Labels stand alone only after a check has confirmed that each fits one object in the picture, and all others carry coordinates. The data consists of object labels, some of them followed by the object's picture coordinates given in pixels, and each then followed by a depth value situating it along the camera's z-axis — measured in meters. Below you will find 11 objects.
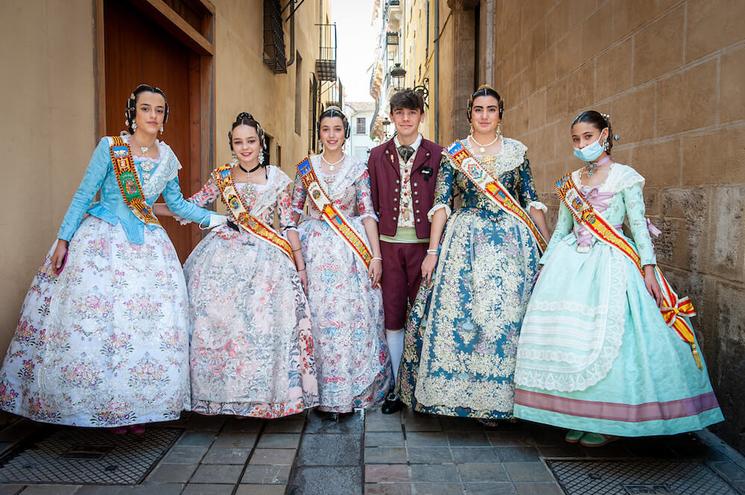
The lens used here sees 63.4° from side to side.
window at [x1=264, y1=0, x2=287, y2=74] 8.49
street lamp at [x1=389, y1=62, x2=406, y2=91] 13.12
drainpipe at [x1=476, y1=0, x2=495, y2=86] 8.12
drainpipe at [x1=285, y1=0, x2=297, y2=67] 10.46
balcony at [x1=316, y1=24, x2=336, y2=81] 17.02
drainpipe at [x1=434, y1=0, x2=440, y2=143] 12.07
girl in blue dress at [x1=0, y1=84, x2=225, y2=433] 2.78
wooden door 4.30
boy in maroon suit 3.59
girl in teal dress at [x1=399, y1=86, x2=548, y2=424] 3.08
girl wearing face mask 2.68
